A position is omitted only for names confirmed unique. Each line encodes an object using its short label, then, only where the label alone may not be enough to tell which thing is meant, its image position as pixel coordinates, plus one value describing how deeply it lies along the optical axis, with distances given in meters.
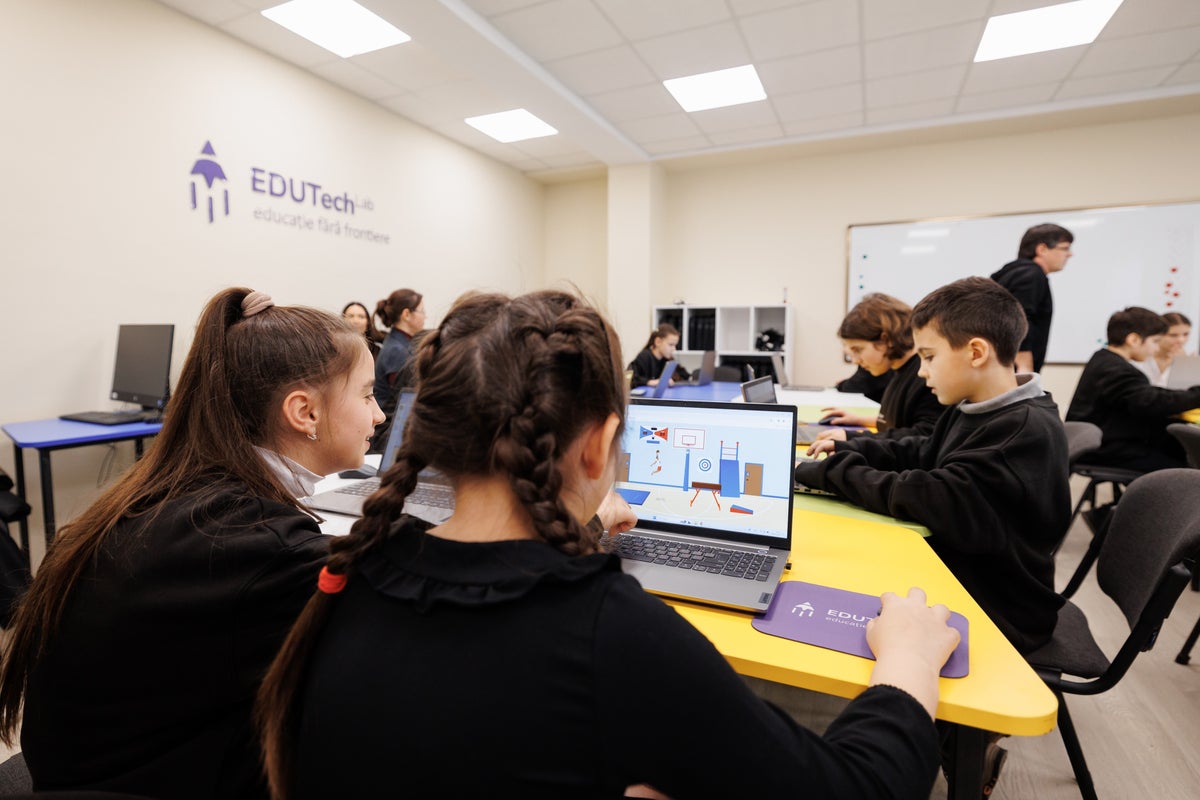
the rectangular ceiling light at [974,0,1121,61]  3.23
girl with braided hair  0.47
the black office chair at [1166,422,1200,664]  2.49
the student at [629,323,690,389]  5.06
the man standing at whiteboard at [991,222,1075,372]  3.13
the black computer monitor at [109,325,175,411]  2.79
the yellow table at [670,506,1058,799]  0.71
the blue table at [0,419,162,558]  2.38
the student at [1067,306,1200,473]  2.93
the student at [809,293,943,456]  2.11
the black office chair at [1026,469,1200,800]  1.19
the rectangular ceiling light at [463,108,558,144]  4.77
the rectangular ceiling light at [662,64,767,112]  4.00
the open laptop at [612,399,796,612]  1.10
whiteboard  4.61
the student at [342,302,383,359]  4.18
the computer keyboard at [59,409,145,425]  2.72
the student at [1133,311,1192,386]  4.24
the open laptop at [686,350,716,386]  4.49
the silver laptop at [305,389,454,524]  1.39
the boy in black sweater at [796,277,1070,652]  1.26
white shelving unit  5.67
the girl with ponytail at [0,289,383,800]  0.70
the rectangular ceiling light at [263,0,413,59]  3.26
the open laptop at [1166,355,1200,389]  3.44
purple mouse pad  0.83
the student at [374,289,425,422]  3.41
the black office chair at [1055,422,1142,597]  2.66
